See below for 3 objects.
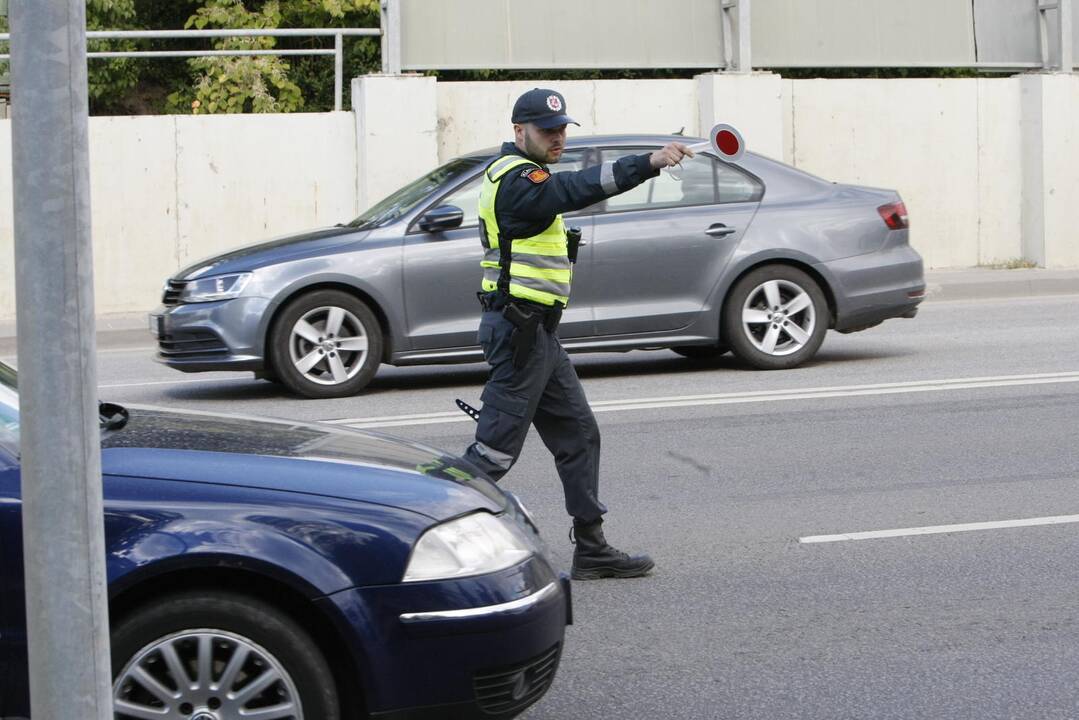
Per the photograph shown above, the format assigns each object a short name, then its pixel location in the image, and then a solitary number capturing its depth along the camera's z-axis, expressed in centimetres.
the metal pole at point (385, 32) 1720
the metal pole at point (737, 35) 1806
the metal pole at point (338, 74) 1714
